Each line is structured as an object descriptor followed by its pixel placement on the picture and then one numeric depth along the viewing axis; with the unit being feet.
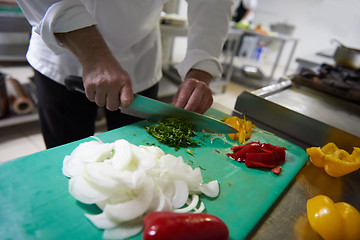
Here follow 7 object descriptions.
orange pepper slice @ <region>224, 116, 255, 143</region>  3.42
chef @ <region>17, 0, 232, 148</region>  2.71
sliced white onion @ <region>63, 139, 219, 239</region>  1.94
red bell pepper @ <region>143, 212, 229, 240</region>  1.73
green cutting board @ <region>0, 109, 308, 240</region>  1.92
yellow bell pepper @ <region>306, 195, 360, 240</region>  2.06
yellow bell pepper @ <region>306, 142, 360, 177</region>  2.84
